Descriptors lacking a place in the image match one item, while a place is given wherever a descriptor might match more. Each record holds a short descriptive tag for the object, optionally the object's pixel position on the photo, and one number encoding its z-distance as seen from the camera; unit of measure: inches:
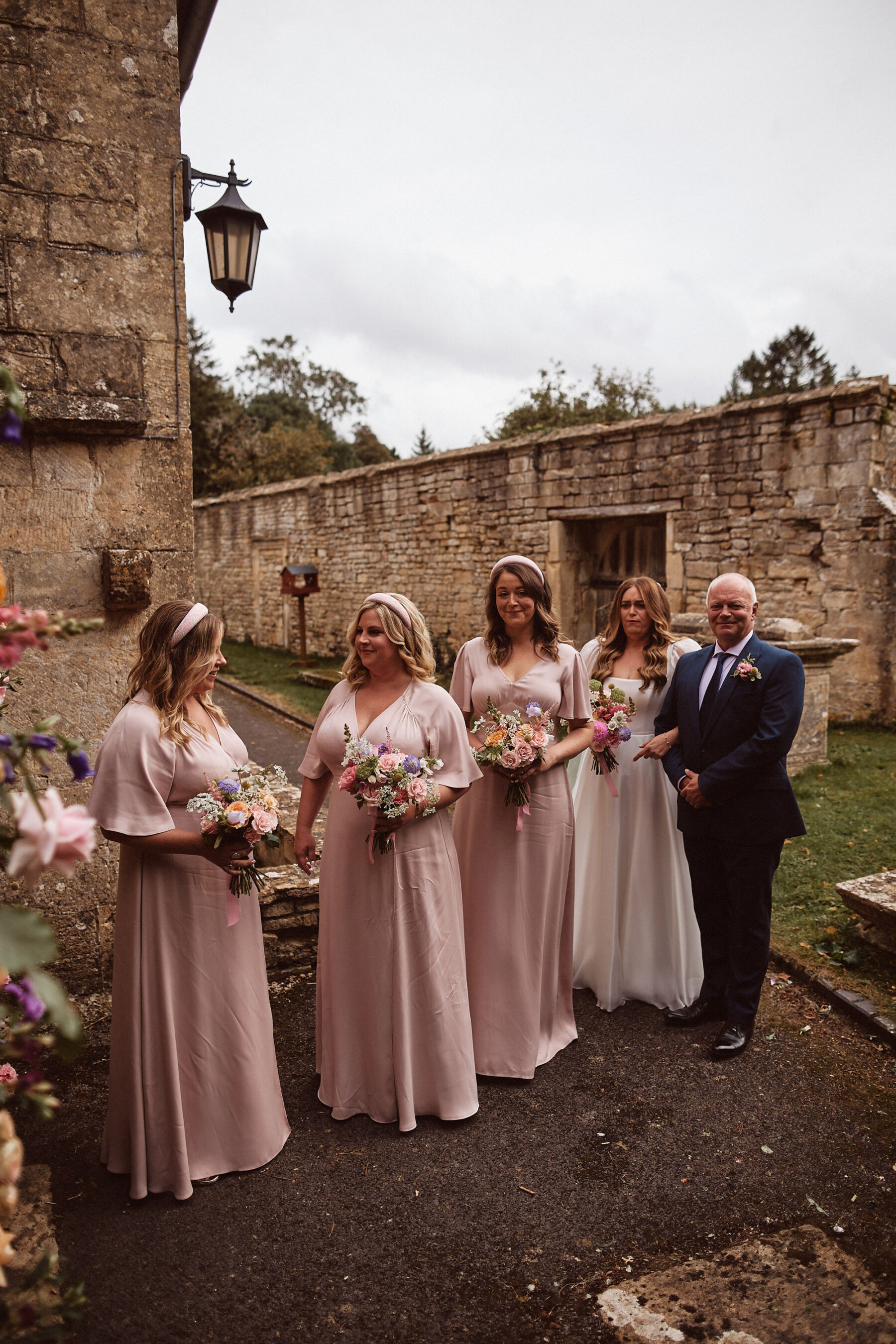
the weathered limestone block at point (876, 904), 181.9
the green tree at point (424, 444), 1702.8
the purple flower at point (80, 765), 53.4
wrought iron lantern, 225.3
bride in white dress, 177.8
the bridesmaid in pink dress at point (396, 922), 136.6
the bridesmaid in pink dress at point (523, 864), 155.1
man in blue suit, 152.9
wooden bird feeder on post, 717.9
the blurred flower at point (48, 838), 48.1
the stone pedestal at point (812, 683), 330.0
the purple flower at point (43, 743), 55.2
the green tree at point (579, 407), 1040.8
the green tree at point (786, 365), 1633.9
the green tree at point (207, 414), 1146.0
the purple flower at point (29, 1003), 52.3
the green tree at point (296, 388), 1721.2
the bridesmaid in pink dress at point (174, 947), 115.6
